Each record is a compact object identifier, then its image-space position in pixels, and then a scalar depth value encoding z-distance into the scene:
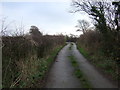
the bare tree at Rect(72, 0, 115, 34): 8.10
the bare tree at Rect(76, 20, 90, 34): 43.15
